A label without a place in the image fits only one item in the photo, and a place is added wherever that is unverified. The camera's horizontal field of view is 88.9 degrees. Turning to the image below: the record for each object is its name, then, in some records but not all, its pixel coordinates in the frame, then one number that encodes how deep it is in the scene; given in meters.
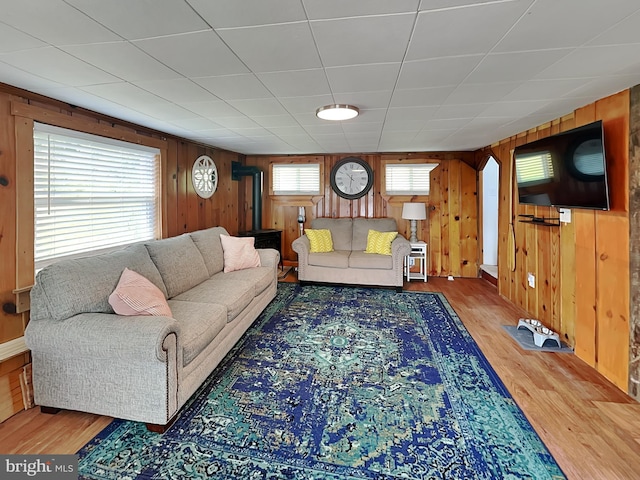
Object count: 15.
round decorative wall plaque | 4.50
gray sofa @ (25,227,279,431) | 1.85
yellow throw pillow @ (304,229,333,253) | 5.15
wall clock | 5.68
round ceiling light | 2.71
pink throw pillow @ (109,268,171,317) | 2.11
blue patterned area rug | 1.64
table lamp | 5.25
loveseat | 4.71
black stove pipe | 5.60
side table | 5.25
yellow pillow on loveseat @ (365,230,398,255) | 4.98
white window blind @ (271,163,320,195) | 5.90
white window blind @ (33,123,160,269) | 2.48
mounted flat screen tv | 2.33
